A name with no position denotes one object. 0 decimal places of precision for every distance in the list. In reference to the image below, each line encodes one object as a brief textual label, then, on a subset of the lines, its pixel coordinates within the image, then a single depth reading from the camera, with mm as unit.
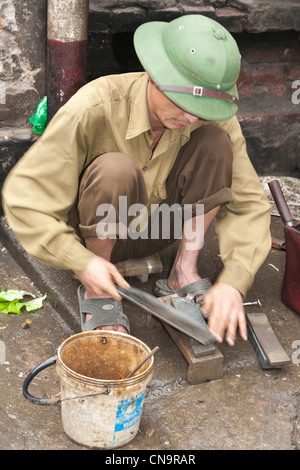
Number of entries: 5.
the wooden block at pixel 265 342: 2930
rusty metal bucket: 2314
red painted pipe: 3549
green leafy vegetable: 3326
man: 2686
